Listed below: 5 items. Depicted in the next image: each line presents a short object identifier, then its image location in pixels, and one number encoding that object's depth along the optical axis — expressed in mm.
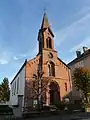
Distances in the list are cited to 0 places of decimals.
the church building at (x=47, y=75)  20574
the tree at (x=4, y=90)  39673
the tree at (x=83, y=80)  19308
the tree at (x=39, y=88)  19534
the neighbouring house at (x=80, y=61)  26262
